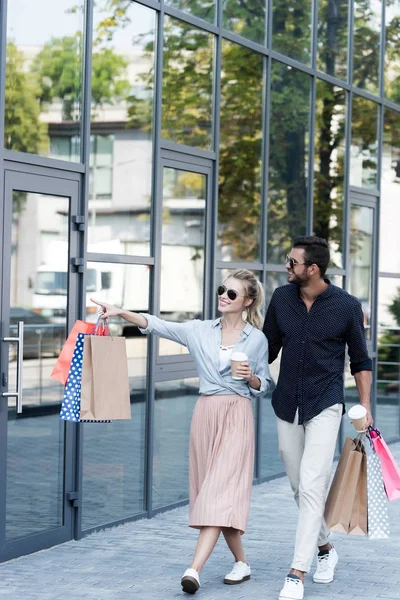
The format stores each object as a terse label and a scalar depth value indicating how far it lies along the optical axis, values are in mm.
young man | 8351
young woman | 8242
